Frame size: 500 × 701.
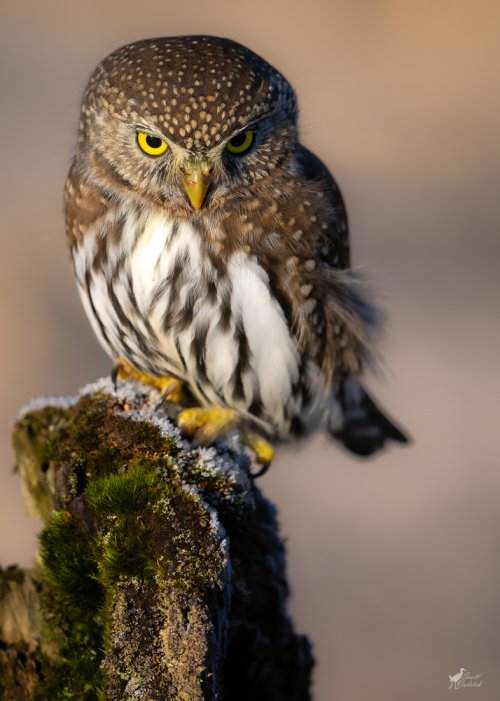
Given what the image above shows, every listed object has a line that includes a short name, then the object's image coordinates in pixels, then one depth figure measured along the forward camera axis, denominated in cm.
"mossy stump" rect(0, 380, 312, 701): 517
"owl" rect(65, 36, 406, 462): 690
